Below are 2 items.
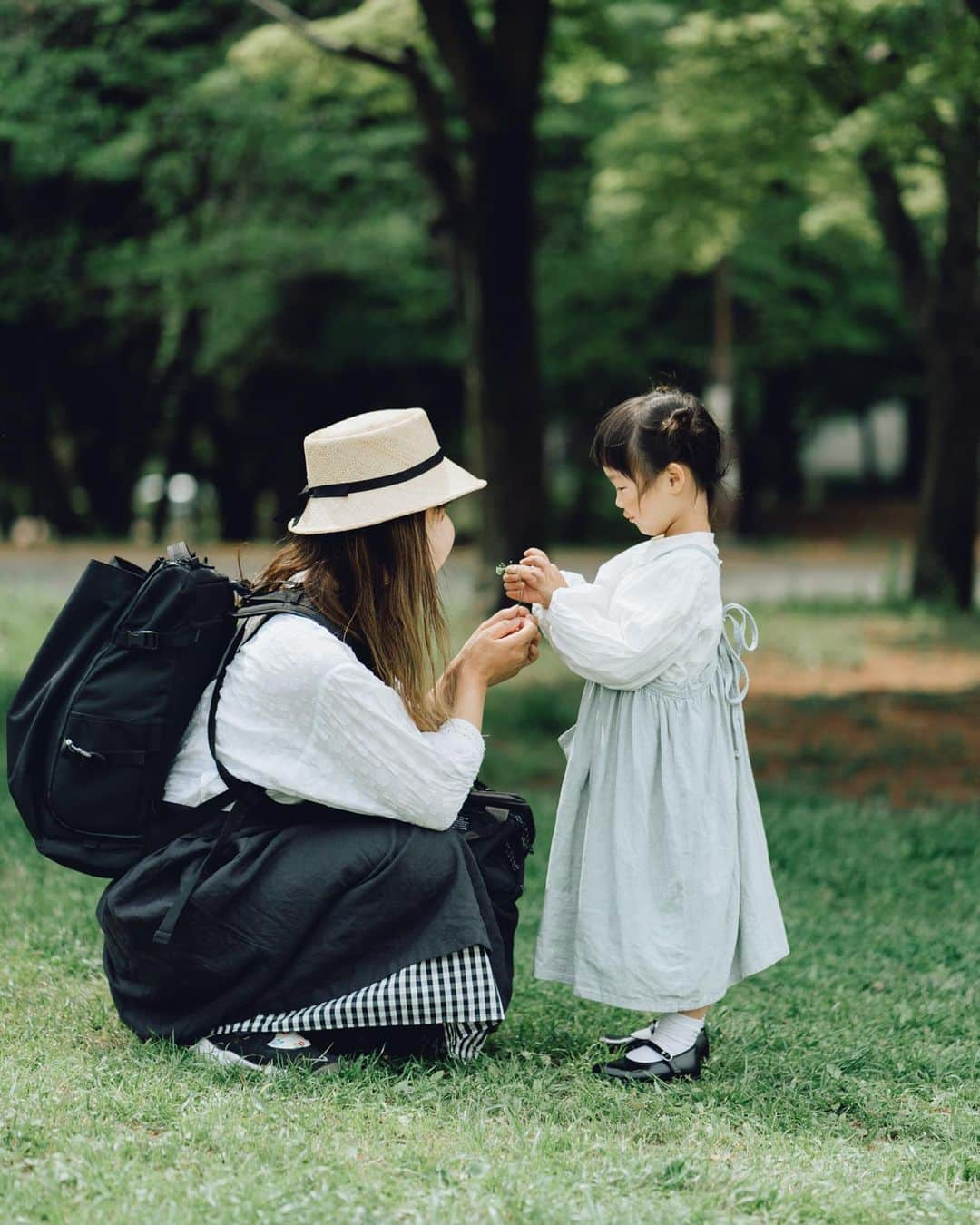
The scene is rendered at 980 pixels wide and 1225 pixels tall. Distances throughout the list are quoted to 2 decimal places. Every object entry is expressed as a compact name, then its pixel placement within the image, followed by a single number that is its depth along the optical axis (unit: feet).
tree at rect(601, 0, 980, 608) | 29.60
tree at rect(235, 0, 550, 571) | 32.94
